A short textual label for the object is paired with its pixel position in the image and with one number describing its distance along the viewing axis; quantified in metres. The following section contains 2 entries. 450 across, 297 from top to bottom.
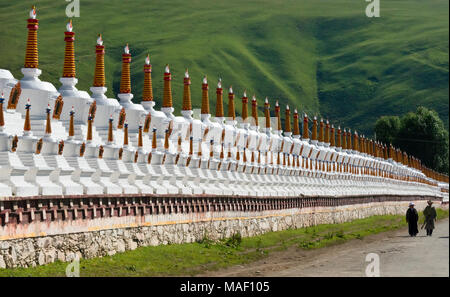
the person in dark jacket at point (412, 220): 55.94
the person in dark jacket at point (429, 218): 55.42
